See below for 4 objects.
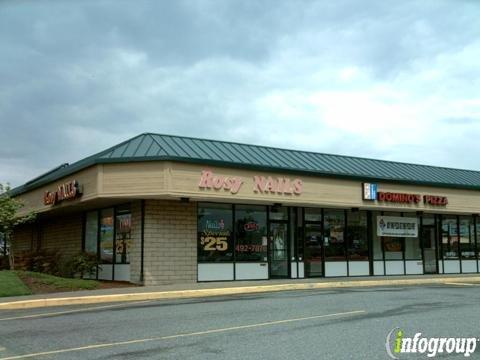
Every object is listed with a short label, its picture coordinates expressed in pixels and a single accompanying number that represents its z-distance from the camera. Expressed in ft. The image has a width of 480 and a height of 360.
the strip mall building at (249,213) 64.49
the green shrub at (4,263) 96.83
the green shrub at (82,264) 70.64
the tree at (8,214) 74.38
